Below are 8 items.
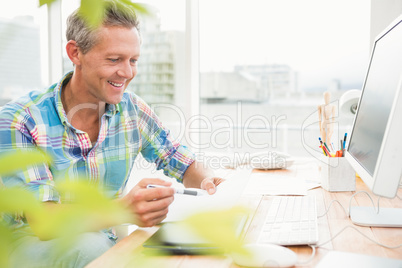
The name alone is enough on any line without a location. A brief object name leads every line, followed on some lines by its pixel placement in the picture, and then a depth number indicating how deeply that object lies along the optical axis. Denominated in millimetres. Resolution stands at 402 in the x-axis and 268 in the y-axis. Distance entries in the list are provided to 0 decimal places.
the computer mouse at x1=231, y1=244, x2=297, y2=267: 611
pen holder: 1274
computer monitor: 668
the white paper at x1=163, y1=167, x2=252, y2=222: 1006
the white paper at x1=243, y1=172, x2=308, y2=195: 1262
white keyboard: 757
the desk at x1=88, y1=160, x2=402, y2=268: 691
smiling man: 1116
